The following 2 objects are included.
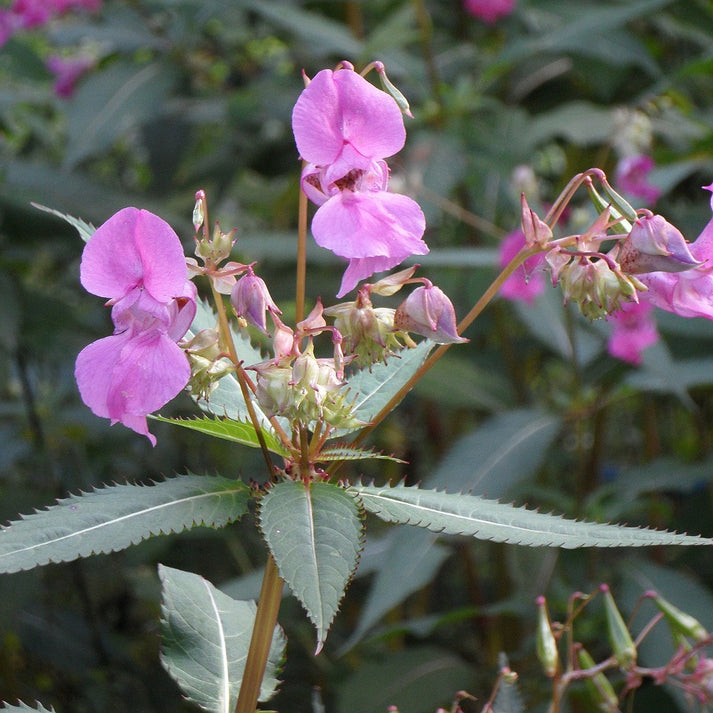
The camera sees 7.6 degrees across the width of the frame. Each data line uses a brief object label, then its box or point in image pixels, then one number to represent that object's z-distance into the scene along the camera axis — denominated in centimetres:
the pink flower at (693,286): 91
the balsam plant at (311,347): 90
